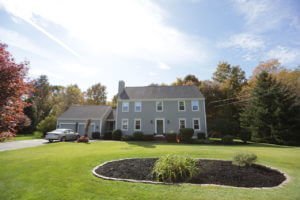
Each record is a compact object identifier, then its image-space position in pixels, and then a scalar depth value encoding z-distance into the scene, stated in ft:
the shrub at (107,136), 84.28
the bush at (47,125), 97.66
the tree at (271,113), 68.85
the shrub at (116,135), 79.56
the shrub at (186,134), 69.46
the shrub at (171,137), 71.67
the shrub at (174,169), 19.52
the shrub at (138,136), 76.28
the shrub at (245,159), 23.50
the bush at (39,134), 98.00
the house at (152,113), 82.07
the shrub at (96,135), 85.80
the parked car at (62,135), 66.13
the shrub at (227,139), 66.60
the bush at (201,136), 75.18
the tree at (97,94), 163.84
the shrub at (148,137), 76.47
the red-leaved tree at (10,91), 14.60
